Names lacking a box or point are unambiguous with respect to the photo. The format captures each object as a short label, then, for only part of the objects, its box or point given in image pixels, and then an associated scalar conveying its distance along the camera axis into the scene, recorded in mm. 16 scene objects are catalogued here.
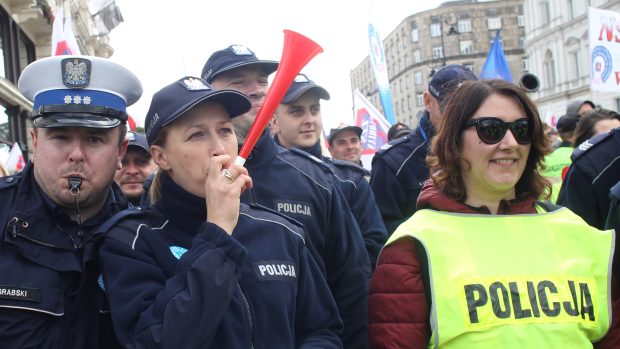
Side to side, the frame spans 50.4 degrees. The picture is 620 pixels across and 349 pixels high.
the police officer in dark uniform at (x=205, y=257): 2012
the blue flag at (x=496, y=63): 8570
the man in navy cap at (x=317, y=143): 3893
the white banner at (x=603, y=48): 8133
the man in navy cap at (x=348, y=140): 7867
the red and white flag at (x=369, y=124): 10966
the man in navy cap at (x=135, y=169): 4935
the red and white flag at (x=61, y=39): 7160
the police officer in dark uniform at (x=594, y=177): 3838
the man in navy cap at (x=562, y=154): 5979
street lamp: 25211
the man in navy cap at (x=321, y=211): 2988
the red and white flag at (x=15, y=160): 8906
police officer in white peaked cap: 2305
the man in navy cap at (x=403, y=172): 4352
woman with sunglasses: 2357
